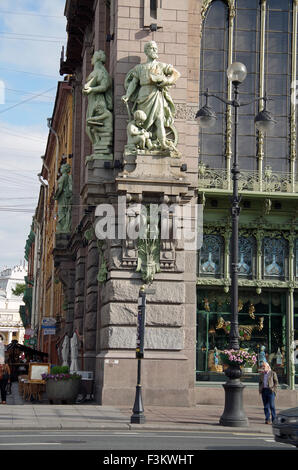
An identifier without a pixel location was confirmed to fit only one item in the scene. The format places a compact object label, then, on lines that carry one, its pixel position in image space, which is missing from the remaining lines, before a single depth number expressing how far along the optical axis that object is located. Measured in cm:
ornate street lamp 2239
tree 15188
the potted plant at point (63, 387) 2817
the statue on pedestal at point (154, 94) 2781
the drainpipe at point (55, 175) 5328
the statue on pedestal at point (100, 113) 2884
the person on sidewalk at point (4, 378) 2964
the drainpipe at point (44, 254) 6606
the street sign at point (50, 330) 4488
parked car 1595
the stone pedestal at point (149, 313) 2700
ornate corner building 2744
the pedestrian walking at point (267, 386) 2430
